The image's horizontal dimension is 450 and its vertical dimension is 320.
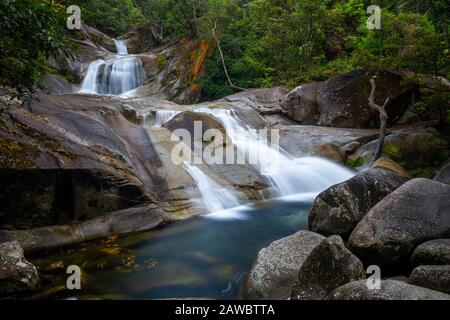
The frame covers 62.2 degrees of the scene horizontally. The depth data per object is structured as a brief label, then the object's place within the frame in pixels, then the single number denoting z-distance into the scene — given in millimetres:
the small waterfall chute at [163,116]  14018
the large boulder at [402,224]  5934
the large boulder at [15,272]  5379
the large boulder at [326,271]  4754
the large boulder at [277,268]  5281
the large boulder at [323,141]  13594
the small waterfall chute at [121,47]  31750
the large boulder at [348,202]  7469
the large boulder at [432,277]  4566
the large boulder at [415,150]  12109
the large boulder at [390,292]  3855
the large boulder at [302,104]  16719
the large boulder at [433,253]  5359
